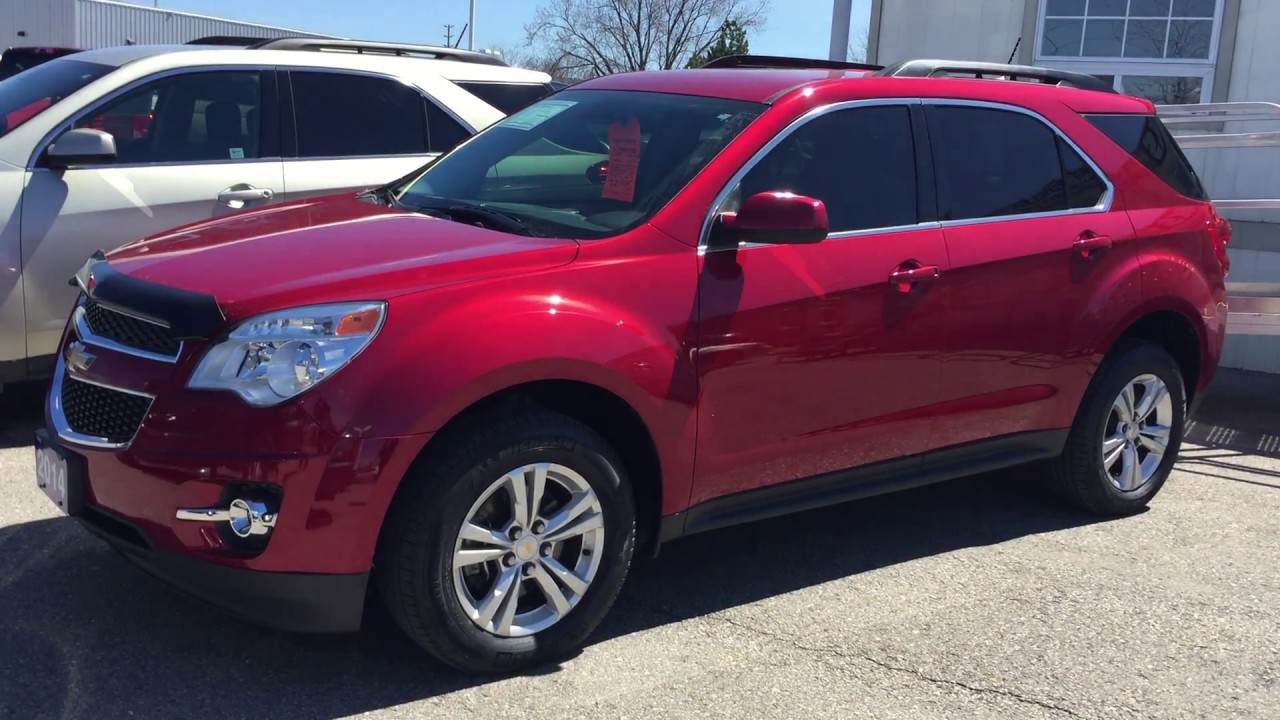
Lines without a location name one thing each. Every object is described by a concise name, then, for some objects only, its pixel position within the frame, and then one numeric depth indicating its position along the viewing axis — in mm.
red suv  3297
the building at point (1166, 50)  9508
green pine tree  46375
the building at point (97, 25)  33156
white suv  5594
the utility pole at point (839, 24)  13414
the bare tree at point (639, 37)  48219
